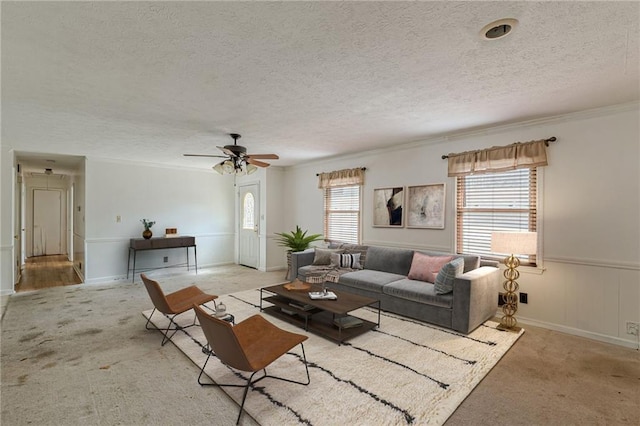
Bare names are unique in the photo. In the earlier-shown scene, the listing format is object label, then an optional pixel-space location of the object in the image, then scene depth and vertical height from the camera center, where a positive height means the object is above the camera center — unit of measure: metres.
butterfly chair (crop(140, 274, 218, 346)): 2.99 -1.00
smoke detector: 1.66 +1.07
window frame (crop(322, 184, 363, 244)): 5.45 -0.01
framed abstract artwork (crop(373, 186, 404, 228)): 4.79 +0.08
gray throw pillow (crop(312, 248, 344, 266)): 4.91 -0.75
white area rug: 1.93 -1.32
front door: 6.99 -0.35
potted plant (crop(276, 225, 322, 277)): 5.76 -0.58
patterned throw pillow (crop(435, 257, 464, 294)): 3.26 -0.72
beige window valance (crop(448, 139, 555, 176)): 3.43 +0.67
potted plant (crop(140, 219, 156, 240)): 6.03 -0.38
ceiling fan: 3.78 +0.64
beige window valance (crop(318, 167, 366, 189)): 5.34 +0.64
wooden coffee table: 3.03 -1.13
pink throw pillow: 3.80 -0.73
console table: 5.78 -0.67
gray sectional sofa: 3.18 -0.95
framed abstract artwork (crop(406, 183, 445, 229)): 4.30 +0.09
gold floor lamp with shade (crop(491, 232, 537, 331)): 3.14 -0.55
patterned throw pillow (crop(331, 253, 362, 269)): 4.74 -0.80
